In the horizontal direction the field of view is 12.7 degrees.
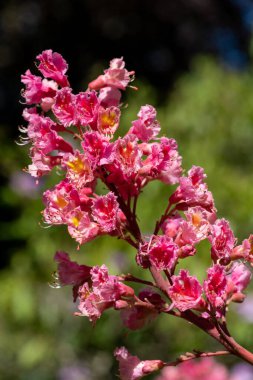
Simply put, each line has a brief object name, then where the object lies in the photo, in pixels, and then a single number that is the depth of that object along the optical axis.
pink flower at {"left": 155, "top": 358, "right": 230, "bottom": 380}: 1.44
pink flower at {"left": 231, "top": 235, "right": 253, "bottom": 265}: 0.67
